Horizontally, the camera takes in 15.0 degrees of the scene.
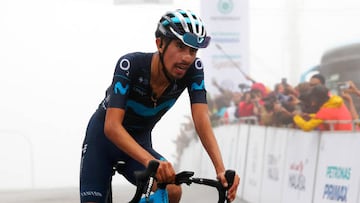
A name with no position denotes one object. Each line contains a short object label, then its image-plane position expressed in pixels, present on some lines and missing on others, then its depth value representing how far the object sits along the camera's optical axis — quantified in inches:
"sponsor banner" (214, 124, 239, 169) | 987.5
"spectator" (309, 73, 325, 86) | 648.9
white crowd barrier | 556.7
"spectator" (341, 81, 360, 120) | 618.1
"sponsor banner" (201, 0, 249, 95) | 1218.8
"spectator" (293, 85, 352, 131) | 601.1
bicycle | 245.6
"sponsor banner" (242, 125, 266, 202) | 822.9
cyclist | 278.9
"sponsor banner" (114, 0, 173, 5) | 1393.0
